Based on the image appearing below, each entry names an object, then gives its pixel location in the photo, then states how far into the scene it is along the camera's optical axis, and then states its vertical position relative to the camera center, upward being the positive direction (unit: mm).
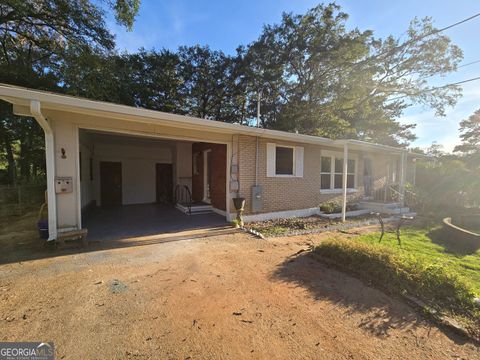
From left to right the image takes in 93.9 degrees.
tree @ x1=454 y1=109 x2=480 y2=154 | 33500 +6017
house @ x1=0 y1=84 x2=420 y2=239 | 5034 +316
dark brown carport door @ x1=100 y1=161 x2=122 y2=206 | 10352 -574
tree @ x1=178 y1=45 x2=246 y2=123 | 17516 +7155
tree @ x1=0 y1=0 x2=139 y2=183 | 9062 +6140
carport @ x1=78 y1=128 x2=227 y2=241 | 7414 -568
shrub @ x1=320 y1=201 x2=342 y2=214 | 9258 -1465
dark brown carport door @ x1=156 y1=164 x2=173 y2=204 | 11539 -617
